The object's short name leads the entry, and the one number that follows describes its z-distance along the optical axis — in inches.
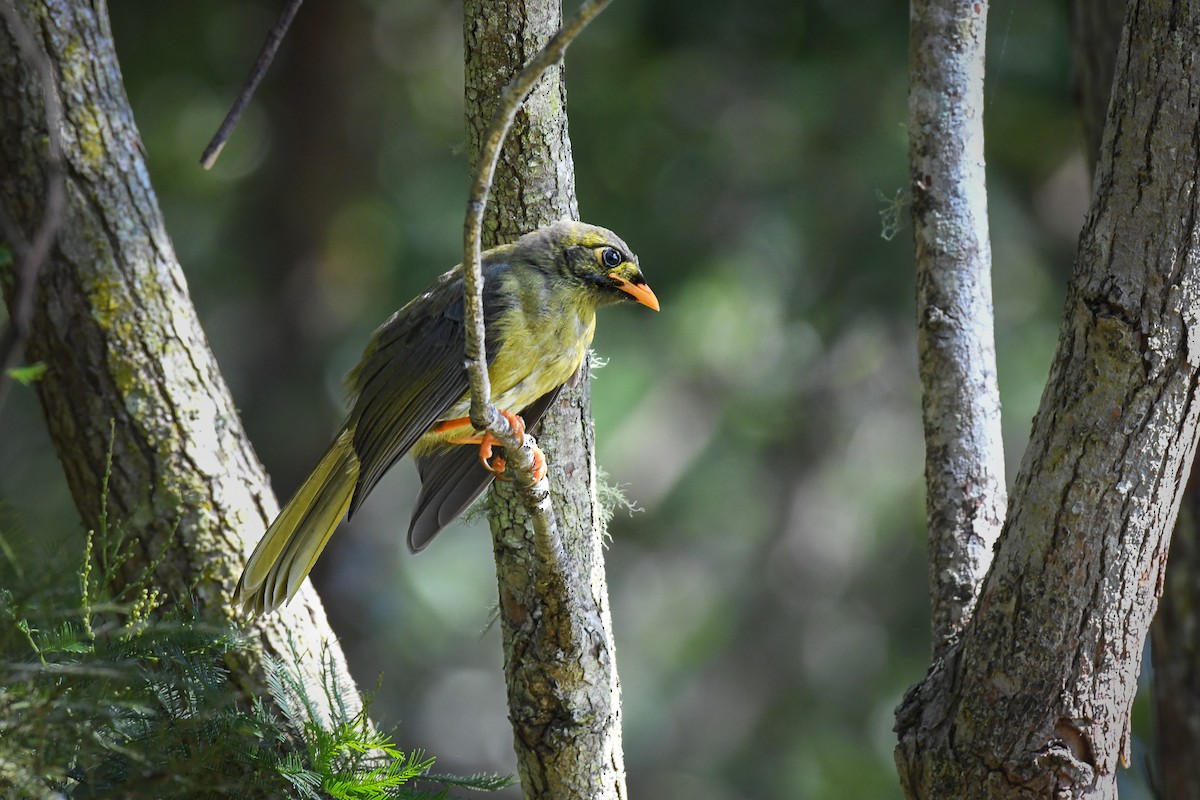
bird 276.8
